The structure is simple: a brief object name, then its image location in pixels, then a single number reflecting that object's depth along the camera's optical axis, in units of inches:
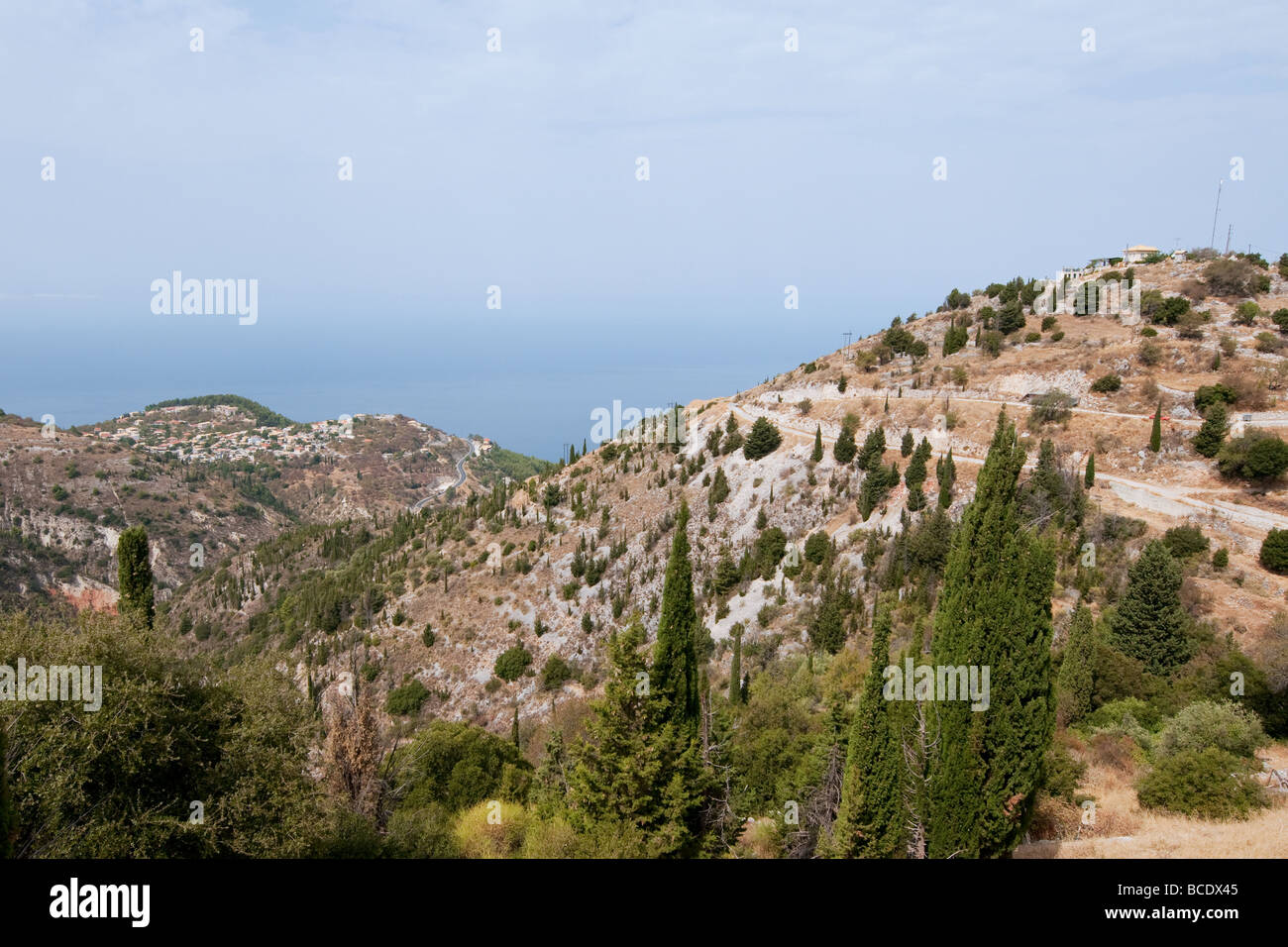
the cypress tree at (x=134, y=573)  805.9
